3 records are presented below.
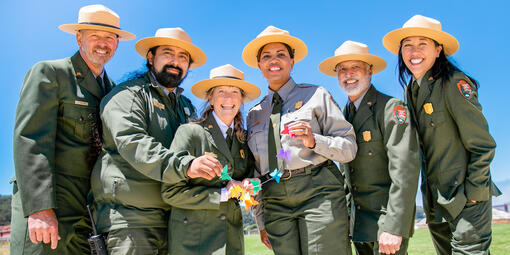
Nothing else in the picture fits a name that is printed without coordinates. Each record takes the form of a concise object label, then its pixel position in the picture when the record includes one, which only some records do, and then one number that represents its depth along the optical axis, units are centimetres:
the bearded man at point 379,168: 369
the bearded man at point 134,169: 346
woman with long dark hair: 372
